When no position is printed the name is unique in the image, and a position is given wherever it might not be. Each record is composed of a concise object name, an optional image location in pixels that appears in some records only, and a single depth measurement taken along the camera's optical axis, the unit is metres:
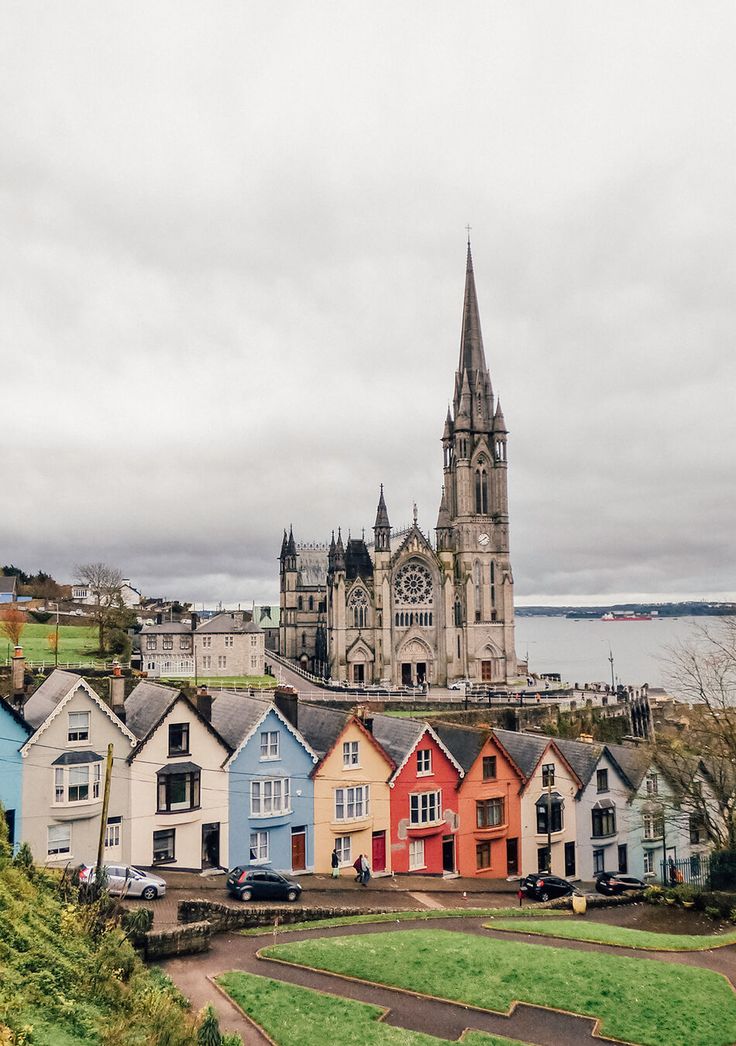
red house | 35.72
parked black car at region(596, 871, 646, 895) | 34.09
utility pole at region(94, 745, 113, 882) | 23.09
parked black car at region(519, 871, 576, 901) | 31.97
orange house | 37.12
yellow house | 34.09
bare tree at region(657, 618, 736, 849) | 32.38
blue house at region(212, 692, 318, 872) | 32.56
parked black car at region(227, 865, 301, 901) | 26.14
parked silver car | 24.97
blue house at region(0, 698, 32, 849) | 28.48
